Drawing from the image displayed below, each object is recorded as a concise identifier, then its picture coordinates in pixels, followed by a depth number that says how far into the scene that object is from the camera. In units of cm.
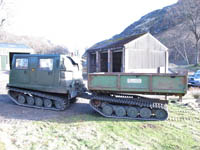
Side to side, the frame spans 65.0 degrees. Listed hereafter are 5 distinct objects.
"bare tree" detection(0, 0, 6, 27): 2823
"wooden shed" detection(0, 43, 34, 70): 2786
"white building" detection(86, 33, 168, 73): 1662
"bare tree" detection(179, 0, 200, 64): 3173
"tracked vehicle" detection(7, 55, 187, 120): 593
